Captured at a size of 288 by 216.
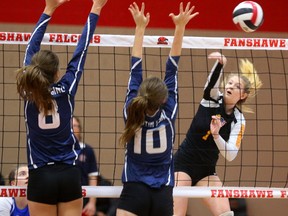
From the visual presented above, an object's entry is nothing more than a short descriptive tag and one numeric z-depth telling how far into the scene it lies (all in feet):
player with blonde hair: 35.36
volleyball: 34.01
